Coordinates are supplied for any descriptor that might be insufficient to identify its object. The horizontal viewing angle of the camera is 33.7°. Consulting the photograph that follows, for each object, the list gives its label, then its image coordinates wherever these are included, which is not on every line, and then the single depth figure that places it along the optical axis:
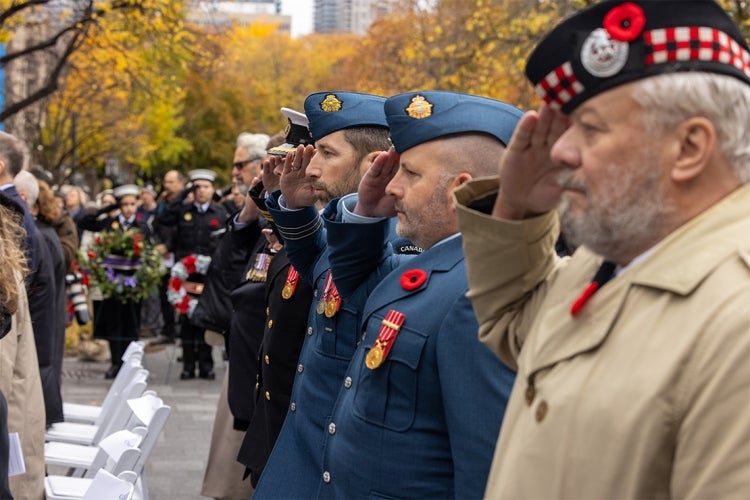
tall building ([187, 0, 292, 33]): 19.95
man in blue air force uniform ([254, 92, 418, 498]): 3.94
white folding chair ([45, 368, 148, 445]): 6.30
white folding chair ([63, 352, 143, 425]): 7.07
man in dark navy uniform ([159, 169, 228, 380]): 12.84
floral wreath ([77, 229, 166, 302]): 12.87
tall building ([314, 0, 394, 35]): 43.88
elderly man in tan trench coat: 1.78
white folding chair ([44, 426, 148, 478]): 4.92
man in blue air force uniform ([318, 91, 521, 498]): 2.70
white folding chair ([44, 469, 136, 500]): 4.12
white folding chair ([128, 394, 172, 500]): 5.36
